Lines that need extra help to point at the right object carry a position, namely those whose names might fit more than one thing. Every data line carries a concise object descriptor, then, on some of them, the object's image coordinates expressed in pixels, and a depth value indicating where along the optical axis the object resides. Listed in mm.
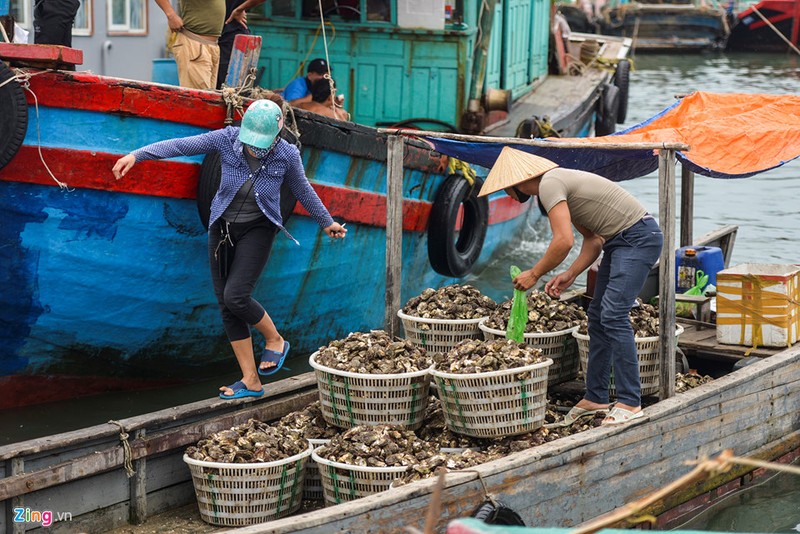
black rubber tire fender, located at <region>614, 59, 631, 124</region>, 29484
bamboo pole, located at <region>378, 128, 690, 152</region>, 10492
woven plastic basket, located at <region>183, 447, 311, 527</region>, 9914
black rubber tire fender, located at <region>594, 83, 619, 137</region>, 27234
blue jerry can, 15445
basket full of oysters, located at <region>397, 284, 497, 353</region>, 12234
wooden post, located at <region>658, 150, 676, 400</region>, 10625
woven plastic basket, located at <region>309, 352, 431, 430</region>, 10516
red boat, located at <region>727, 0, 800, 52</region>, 73062
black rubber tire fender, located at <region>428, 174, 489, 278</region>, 17187
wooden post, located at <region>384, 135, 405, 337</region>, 12437
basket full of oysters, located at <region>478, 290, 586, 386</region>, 11773
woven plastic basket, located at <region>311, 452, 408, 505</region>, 9734
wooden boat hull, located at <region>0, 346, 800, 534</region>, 9148
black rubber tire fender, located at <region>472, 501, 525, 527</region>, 9172
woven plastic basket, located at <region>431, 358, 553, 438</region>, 10102
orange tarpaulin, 12648
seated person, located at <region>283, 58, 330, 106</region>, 16641
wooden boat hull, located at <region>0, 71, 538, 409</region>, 12727
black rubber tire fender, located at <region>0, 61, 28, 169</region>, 11883
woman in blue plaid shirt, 11266
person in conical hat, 10375
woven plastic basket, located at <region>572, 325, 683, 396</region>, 11391
